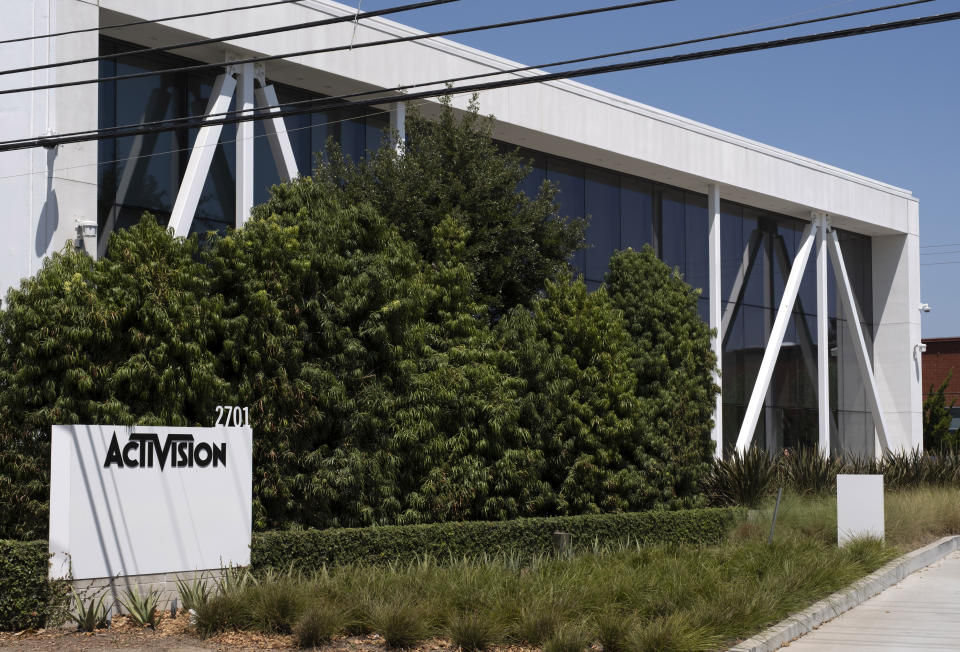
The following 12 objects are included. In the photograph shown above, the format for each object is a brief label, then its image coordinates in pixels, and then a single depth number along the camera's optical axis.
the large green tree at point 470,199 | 21.48
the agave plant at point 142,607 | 12.23
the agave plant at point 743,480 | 25.25
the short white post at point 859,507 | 19.84
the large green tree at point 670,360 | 22.47
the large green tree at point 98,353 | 13.80
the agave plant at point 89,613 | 12.01
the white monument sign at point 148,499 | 12.46
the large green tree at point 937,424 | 46.19
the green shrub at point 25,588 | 11.98
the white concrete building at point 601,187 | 19.58
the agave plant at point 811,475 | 27.19
